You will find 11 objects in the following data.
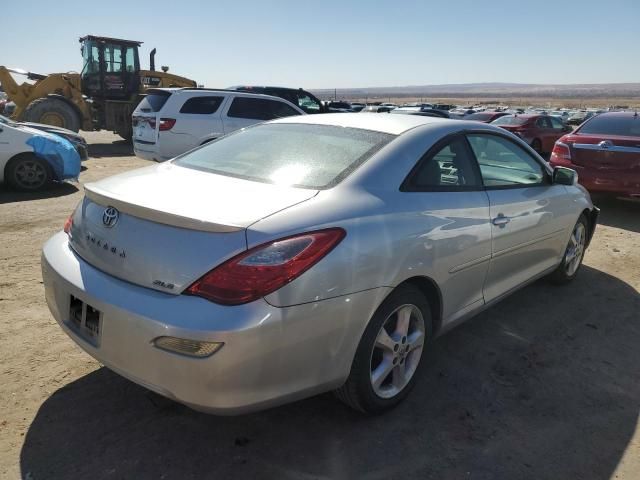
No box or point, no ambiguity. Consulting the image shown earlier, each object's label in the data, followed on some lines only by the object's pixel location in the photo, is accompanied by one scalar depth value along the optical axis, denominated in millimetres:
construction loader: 16250
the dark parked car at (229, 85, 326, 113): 14250
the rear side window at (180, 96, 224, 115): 10016
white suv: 9812
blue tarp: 8375
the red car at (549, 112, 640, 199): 7336
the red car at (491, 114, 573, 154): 15859
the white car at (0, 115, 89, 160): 10070
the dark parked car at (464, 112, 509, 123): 18500
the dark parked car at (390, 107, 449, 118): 18164
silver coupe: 2094
